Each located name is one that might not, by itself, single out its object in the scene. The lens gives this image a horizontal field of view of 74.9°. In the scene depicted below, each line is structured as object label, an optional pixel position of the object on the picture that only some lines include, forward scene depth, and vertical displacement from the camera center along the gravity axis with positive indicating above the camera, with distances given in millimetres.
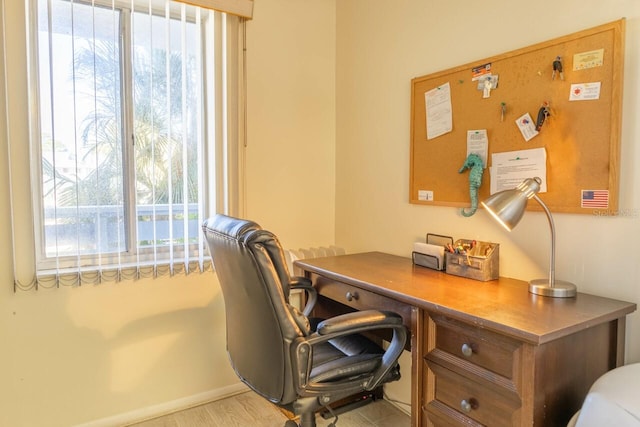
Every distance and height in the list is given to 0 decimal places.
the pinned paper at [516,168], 1598 +94
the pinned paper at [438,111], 1944 +383
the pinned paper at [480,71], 1768 +516
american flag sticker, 1420 -26
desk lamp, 1401 -66
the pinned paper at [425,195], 2051 -19
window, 1883 +275
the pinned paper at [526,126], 1613 +254
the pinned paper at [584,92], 1431 +349
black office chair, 1318 -478
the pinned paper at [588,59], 1415 +456
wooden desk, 1133 -470
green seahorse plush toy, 1775 +73
